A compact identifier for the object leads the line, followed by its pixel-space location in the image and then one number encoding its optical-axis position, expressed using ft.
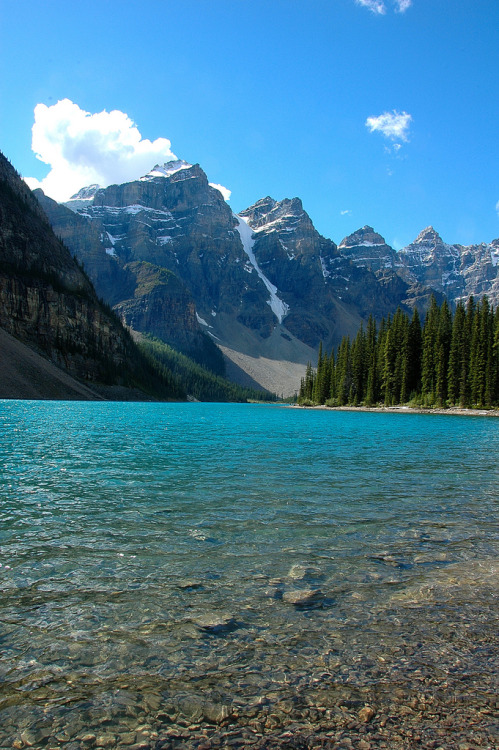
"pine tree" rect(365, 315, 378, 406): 365.20
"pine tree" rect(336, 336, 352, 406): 401.90
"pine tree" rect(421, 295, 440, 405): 307.58
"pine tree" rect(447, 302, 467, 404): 288.30
